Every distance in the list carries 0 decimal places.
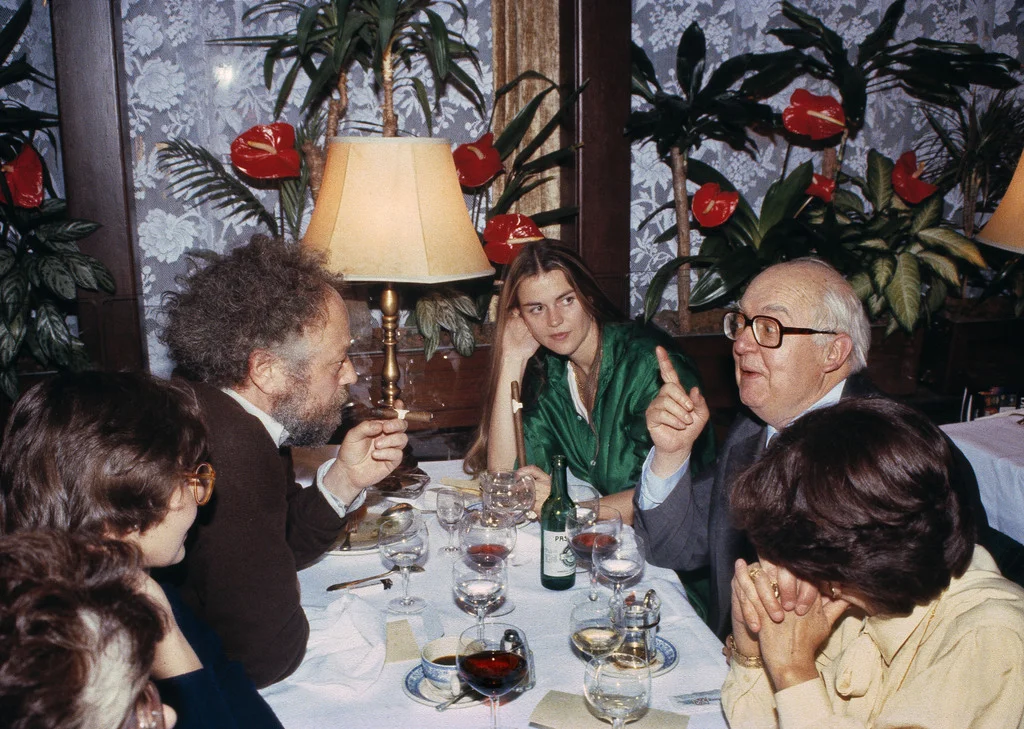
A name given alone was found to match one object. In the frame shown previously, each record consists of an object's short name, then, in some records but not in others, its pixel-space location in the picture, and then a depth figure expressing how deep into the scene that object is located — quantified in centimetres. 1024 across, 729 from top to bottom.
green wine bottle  177
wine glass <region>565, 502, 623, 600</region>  171
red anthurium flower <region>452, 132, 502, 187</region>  338
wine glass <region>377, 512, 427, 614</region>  170
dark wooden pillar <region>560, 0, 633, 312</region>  388
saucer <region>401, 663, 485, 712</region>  138
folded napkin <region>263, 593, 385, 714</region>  144
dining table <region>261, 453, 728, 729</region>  137
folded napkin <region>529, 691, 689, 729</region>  132
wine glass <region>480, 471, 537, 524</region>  204
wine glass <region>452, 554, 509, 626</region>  155
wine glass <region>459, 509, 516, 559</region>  169
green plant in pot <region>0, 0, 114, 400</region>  340
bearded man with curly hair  151
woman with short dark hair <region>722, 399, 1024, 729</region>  117
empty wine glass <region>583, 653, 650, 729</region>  127
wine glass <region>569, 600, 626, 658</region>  147
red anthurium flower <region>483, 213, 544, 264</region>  332
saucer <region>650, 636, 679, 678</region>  147
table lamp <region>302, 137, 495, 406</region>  229
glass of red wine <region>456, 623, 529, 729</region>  129
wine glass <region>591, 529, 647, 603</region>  162
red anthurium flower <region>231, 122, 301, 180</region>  342
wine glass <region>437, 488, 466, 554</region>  199
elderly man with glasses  198
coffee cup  140
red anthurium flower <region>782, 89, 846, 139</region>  395
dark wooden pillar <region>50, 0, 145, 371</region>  351
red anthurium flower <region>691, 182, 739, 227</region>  381
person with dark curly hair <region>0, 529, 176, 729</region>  72
